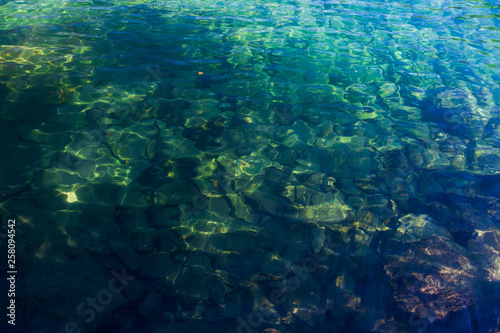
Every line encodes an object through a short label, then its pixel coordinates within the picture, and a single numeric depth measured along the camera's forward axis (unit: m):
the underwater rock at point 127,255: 3.58
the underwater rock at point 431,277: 3.54
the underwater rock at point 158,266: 3.53
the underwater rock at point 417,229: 4.23
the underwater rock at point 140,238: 3.75
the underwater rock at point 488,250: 3.90
